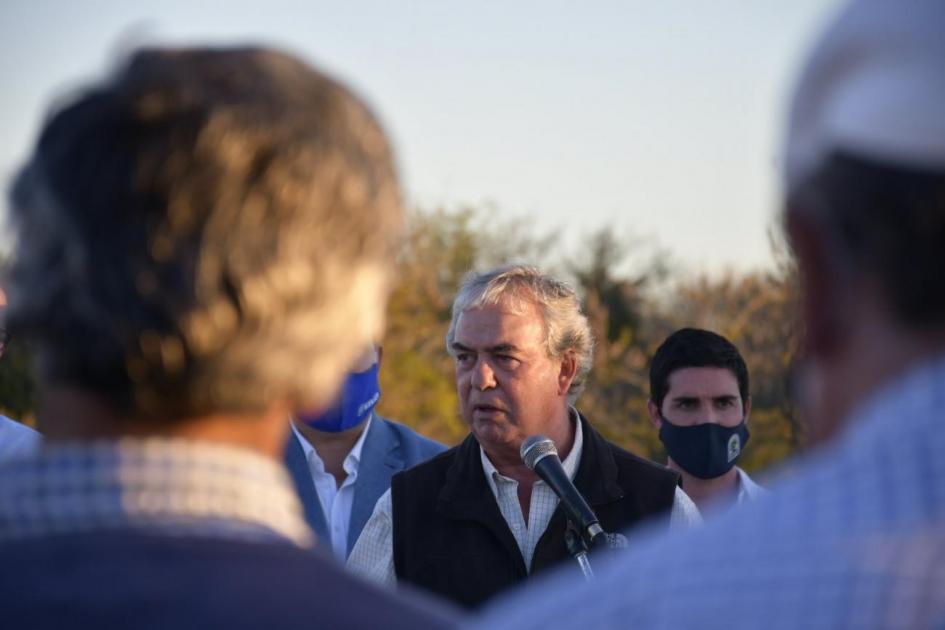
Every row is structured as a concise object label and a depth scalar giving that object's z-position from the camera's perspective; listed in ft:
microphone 14.85
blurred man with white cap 3.64
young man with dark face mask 21.76
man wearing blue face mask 21.75
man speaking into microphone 17.37
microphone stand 14.53
